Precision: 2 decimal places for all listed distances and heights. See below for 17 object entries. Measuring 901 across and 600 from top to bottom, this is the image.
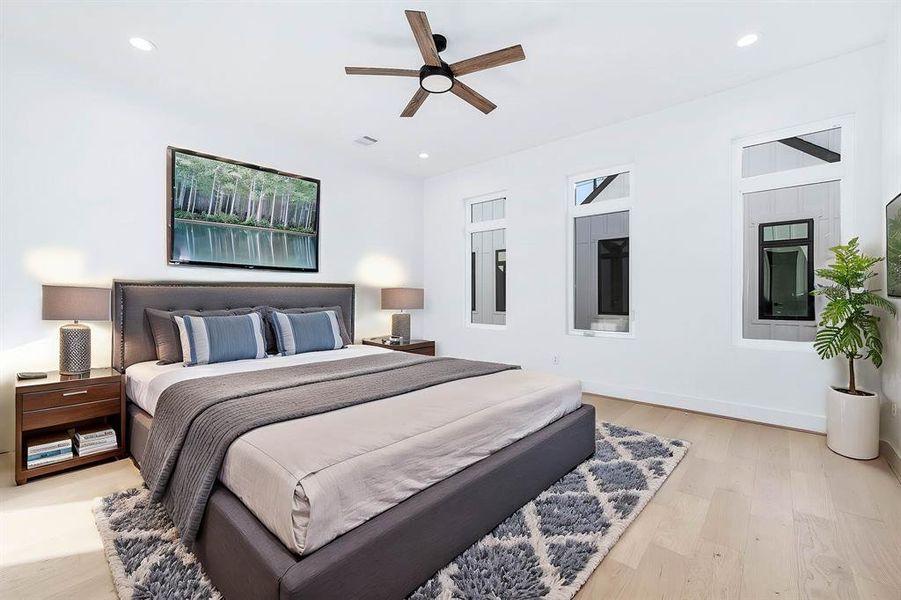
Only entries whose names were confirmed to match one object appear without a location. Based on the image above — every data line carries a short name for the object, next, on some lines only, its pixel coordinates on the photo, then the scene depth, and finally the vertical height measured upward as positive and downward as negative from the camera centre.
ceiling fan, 2.29 +1.50
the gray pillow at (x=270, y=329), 3.64 -0.28
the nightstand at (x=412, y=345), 4.76 -0.56
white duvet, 1.28 -0.59
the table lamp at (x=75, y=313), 2.69 -0.11
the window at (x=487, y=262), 5.23 +0.51
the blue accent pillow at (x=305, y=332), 3.62 -0.31
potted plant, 2.64 -0.26
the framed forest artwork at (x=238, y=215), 3.59 +0.82
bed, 1.26 -0.73
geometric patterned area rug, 1.54 -1.08
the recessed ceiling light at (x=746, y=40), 2.75 +1.81
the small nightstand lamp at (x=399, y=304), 5.01 -0.06
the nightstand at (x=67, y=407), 2.45 -0.71
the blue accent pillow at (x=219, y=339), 3.06 -0.32
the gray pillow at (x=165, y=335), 3.13 -0.29
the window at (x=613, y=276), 4.21 +0.26
